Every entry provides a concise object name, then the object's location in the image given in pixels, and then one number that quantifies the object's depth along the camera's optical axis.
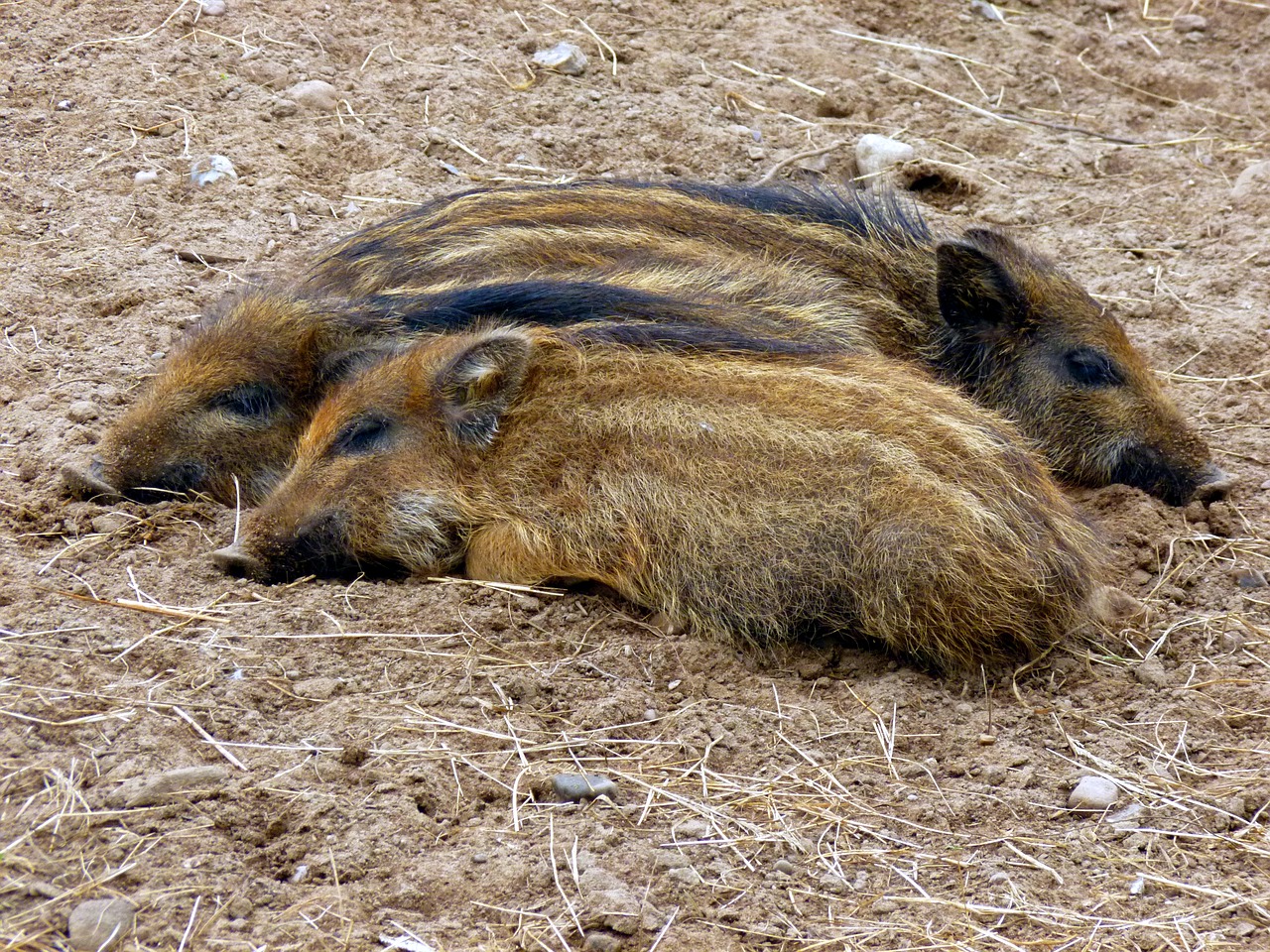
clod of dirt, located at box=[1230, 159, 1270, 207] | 13.34
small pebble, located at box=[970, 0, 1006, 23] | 16.59
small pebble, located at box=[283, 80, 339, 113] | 12.98
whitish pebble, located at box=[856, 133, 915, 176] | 13.82
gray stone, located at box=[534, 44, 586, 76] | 14.19
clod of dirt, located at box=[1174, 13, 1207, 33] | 16.75
